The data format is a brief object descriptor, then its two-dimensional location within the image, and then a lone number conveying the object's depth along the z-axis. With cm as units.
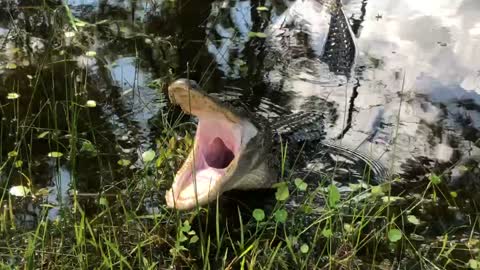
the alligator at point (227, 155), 278
